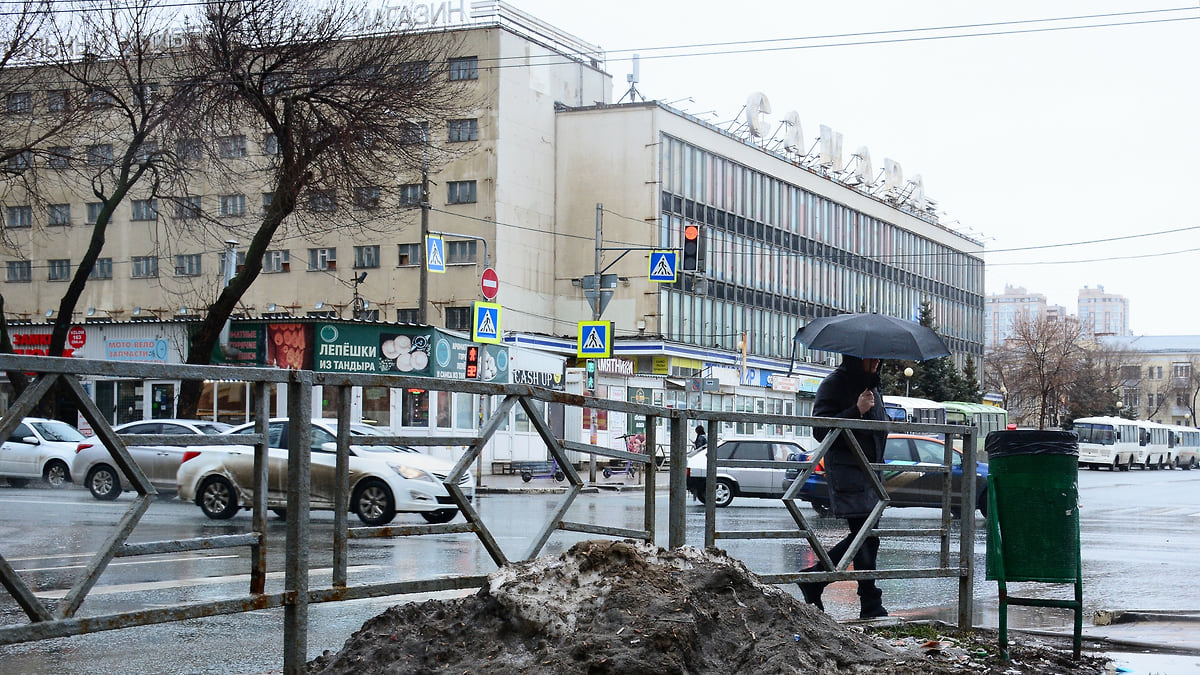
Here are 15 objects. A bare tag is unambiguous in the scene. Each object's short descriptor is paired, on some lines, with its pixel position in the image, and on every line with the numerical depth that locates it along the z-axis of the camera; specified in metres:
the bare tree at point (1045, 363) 87.94
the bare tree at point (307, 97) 26.23
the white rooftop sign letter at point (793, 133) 68.50
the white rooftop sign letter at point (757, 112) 64.62
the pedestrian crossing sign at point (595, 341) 33.53
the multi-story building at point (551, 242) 55.09
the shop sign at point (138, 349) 38.34
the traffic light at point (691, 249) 28.65
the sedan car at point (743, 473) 20.28
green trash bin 7.13
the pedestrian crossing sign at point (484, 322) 30.80
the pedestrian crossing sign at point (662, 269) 37.09
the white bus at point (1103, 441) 71.25
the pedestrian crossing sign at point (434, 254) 31.61
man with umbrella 8.18
